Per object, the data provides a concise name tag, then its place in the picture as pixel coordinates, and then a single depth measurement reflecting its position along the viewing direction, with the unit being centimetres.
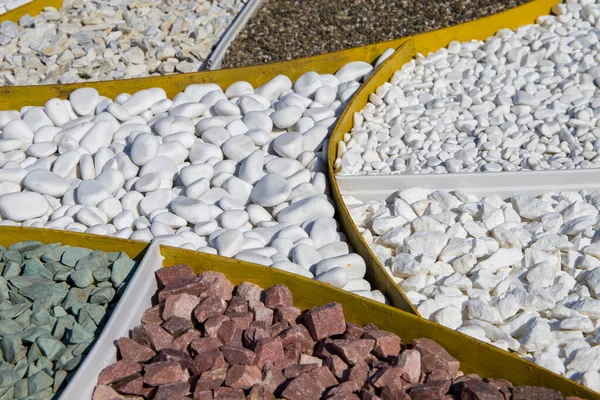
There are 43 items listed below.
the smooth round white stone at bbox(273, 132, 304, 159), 237
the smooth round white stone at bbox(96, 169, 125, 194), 230
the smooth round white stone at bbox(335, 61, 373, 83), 279
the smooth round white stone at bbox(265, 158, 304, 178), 230
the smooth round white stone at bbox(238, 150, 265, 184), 228
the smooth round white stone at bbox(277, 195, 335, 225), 214
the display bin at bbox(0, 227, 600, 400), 154
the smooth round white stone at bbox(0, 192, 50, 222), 219
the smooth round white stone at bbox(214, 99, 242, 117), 257
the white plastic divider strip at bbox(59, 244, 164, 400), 154
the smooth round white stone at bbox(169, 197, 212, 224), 214
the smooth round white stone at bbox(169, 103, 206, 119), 258
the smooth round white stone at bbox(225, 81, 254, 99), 271
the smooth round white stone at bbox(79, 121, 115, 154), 247
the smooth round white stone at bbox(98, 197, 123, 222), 222
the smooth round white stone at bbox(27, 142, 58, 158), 245
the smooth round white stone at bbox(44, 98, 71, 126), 263
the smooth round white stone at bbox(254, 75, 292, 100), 271
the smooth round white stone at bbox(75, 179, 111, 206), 223
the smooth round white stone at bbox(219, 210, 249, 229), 213
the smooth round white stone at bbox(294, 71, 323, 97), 271
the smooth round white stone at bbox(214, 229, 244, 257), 200
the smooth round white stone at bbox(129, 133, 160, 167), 236
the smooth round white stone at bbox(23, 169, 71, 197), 228
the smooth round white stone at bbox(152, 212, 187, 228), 214
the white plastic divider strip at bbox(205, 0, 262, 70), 311
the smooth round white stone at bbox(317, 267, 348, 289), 187
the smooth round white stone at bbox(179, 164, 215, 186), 230
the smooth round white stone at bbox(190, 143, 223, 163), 240
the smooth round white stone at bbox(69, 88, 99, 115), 266
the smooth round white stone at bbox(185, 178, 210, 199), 225
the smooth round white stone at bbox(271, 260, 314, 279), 193
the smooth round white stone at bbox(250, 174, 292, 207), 218
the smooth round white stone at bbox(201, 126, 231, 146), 246
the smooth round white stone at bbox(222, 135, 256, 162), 239
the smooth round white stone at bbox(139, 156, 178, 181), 234
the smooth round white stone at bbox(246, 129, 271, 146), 245
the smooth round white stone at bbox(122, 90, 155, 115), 263
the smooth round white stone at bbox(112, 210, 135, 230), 217
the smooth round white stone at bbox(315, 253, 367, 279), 194
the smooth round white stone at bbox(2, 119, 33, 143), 254
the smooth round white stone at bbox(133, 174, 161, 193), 226
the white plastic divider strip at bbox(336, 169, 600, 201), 219
